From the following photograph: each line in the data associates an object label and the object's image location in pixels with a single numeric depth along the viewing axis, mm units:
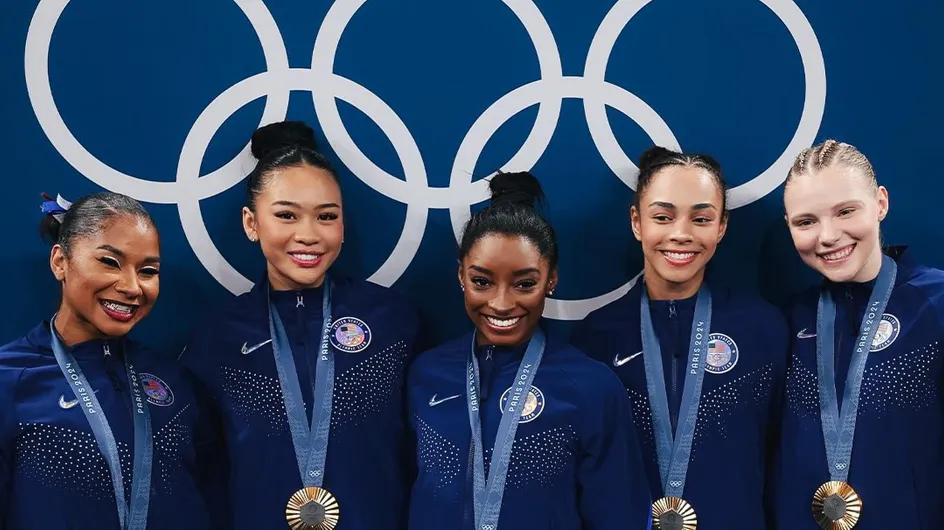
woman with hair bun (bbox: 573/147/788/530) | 3654
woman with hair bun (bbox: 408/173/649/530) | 3410
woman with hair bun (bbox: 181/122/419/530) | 3650
